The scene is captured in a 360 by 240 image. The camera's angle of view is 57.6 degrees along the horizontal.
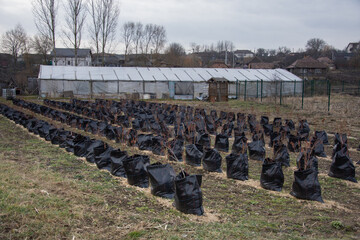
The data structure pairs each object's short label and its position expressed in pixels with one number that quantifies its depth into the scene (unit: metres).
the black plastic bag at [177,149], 8.13
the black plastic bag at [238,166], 6.71
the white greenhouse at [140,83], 28.02
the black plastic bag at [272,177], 6.14
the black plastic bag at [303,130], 9.60
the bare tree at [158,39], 63.08
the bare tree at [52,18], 40.38
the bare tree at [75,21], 41.56
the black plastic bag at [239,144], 8.77
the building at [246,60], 73.81
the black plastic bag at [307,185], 5.59
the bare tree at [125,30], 57.74
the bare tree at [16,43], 54.44
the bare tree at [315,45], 90.81
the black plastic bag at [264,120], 13.09
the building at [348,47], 111.43
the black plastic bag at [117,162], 6.61
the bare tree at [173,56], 59.88
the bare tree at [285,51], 97.74
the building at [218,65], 61.37
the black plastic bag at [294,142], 9.22
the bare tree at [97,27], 44.64
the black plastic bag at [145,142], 9.06
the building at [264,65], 62.72
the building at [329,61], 65.06
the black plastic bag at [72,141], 8.44
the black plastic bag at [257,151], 8.34
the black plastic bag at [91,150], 7.71
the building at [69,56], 67.44
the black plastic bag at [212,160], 7.20
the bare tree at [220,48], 97.31
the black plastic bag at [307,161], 6.54
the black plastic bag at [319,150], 8.82
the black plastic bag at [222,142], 9.23
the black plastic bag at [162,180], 5.36
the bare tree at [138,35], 60.74
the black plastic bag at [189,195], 4.61
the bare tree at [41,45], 47.62
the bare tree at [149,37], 61.88
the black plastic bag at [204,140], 9.53
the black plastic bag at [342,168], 6.93
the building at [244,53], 139.75
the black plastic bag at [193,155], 7.74
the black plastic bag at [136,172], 5.99
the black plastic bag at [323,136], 10.04
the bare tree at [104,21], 44.84
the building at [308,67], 56.22
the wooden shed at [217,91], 25.31
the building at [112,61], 78.38
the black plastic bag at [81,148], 8.11
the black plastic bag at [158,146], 8.57
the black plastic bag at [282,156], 7.72
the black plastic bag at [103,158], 7.13
